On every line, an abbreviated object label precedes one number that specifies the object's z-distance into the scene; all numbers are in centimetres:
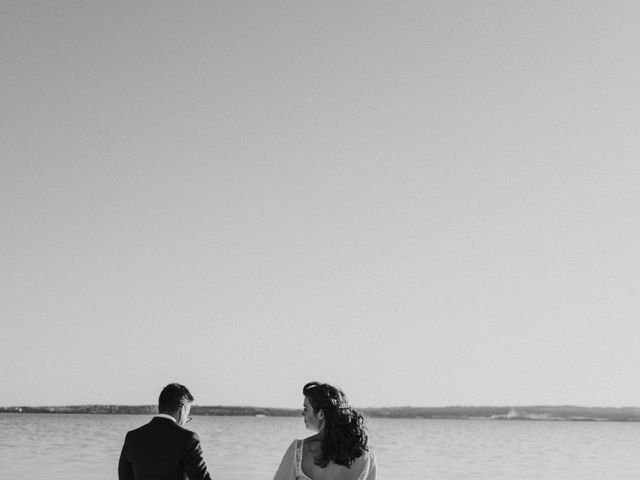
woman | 475
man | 567
